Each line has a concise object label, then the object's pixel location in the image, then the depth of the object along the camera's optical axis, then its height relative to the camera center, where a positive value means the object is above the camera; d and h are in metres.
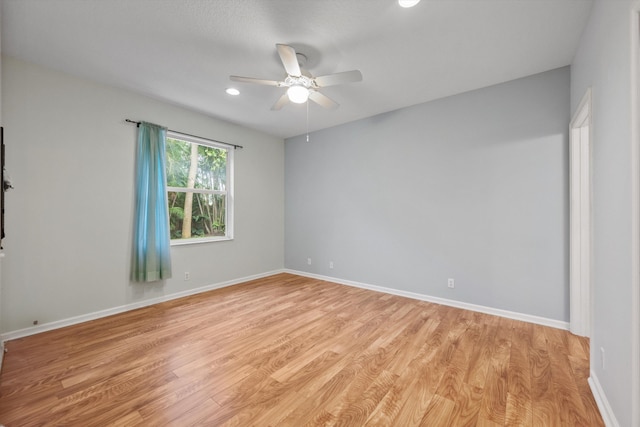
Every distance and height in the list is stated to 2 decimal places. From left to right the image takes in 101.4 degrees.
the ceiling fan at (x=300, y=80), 2.25 +1.24
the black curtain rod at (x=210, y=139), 3.42 +1.22
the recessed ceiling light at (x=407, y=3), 1.89 +1.56
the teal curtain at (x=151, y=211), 3.44 +0.04
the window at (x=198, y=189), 4.03 +0.41
